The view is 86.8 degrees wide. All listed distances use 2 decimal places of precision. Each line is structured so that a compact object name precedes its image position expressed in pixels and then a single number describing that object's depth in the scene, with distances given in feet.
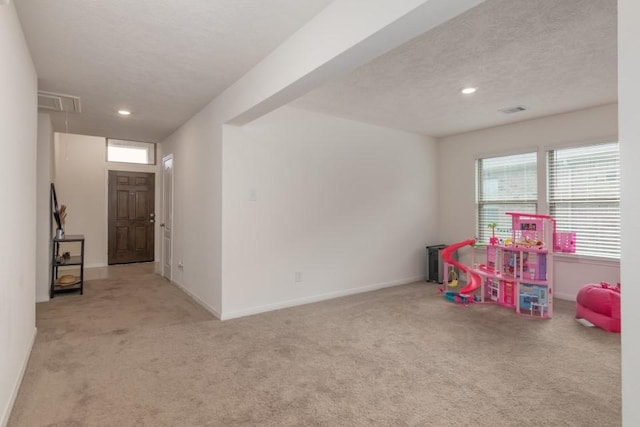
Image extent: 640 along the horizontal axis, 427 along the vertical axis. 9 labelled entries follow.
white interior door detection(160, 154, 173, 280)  18.28
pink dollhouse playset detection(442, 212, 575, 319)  12.75
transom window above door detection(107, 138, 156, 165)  23.93
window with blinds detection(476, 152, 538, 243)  16.01
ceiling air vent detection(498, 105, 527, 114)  13.83
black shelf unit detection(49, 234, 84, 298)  15.67
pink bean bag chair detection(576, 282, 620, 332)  10.88
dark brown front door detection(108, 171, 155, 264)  23.72
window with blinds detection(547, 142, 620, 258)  13.66
